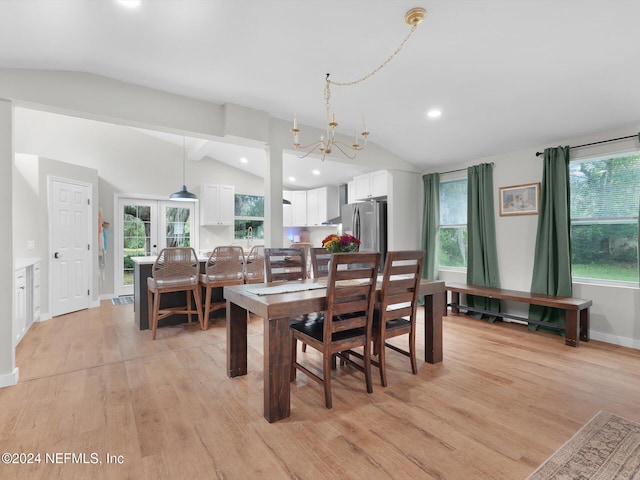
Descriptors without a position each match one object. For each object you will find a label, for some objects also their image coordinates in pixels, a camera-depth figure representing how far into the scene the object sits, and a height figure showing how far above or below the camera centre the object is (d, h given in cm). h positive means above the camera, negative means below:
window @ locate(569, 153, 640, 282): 353 +24
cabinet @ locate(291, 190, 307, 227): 760 +79
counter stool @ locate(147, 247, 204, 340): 374 -43
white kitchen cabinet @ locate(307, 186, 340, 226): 709 +81
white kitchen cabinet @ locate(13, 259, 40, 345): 354 -61
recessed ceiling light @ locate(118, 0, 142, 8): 207 +153
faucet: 765 +16
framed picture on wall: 419 +53
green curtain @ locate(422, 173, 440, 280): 528 +28
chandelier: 219 +151
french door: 630 +26
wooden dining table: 207 -62
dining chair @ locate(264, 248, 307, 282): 315 -23
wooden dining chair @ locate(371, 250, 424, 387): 250 -52
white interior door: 474 -3
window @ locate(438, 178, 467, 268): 515 +26
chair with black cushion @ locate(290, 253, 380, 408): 221 -58
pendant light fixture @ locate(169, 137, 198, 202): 528 +125
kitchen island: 404 -71
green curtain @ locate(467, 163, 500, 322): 457 +7
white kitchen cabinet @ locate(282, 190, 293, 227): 768 +70
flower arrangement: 278 -2
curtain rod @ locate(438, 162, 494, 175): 497 +108
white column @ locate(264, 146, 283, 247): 404 +54
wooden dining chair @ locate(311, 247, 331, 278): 336 -21
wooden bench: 346 -72
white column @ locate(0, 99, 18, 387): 252 -2
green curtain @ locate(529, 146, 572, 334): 381 +1
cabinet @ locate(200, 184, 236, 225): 691 +82
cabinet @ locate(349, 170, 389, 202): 543 +97
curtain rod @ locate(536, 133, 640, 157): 343 +108
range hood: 695 +97
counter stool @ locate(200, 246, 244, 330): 404 -37
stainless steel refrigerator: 538 +28
